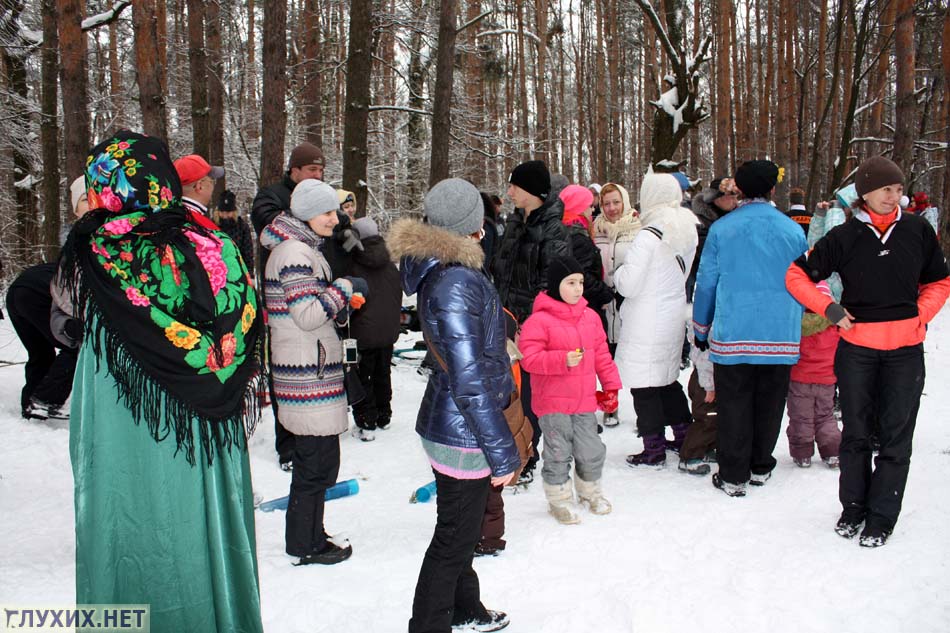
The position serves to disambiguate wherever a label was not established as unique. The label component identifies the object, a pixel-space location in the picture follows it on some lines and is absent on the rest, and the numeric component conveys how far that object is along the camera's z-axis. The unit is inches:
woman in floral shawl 91.6
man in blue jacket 179.3
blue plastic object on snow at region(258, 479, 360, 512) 193.8
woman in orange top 150.3
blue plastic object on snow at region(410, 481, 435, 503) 188.9
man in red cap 155.6
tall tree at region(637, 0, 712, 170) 400.2
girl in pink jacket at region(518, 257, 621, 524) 171.2
